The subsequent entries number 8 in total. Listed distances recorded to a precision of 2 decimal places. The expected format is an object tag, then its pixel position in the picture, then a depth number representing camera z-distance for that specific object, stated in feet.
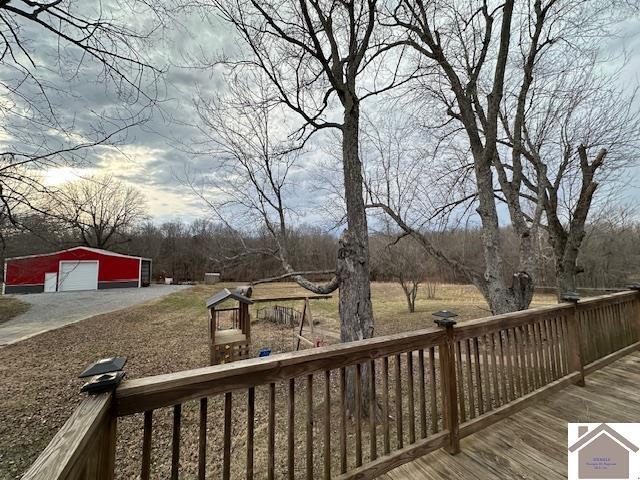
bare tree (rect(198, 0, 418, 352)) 12.04
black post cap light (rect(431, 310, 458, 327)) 6.72
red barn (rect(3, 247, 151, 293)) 59.41
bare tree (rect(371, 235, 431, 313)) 38.04
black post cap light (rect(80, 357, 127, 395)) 3.40
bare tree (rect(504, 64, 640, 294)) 19.31
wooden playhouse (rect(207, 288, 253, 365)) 19.22
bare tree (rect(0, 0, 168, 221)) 7.61
